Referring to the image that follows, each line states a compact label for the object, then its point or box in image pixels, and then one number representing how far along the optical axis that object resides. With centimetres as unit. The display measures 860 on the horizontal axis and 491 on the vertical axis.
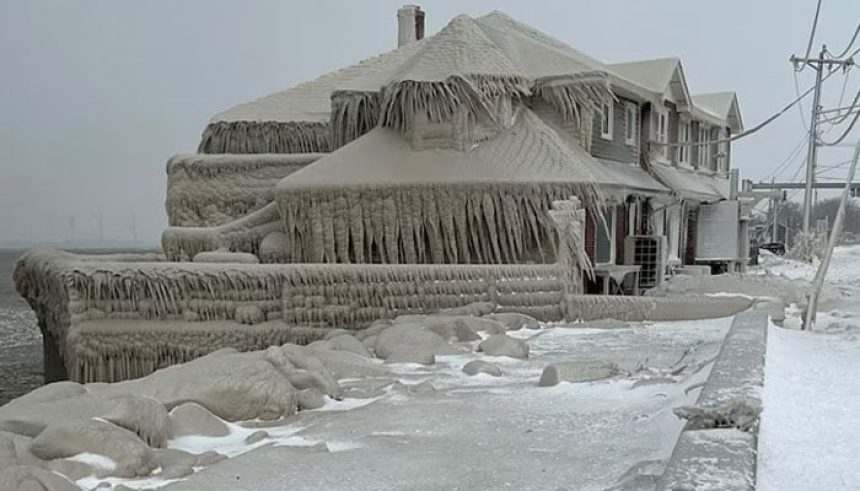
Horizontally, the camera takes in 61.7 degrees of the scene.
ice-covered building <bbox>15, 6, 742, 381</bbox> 1127
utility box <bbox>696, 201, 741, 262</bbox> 2422
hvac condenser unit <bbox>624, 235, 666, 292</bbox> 1803
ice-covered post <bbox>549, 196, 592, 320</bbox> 1181
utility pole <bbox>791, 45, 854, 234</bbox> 2433
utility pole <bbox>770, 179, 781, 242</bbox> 4439
